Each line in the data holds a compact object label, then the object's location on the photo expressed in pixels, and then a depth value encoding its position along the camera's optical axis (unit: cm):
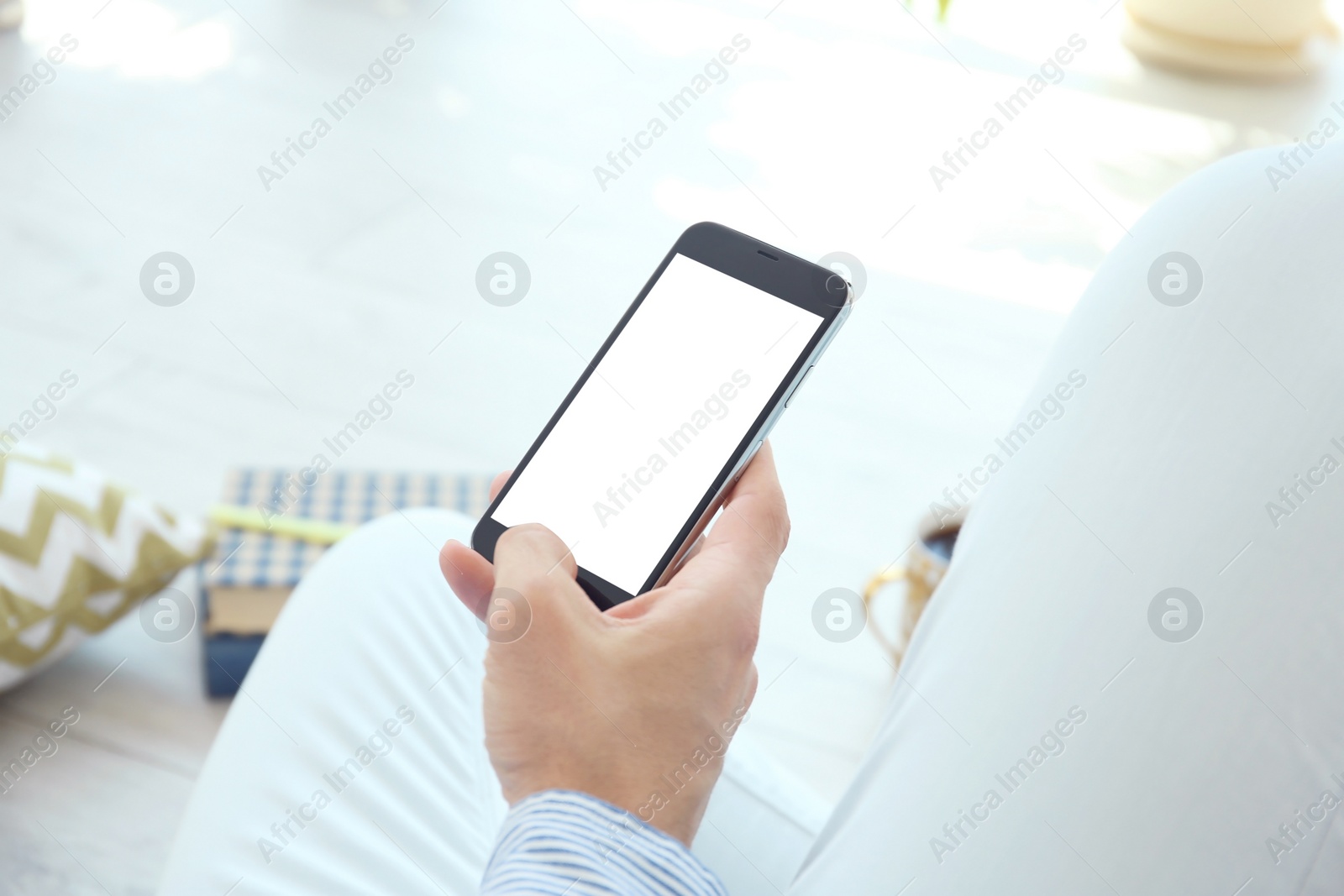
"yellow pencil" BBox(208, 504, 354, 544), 91
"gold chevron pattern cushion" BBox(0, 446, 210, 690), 81
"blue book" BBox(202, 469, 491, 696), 88
